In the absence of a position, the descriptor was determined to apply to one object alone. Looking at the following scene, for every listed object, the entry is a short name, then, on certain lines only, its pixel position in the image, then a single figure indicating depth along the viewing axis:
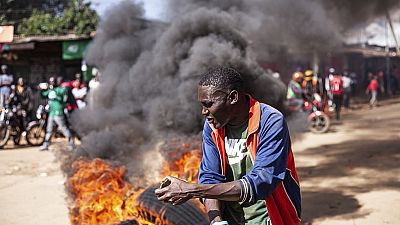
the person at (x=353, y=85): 21.60
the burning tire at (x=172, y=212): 3.37
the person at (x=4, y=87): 12.63
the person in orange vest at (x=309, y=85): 12.29
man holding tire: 1.85
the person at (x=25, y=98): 12.62
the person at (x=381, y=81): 22.17
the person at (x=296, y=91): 11.81
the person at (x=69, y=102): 10.47
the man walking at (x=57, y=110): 9.91
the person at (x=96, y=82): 10.88
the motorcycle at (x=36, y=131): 11.25
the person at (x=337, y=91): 14.08
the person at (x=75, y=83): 13.49
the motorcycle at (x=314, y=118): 11.62
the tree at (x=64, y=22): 20.55
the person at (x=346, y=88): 16.55
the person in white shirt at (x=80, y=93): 12.62
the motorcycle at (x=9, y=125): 10.86
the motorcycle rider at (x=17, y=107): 11.23
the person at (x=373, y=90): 18.30
